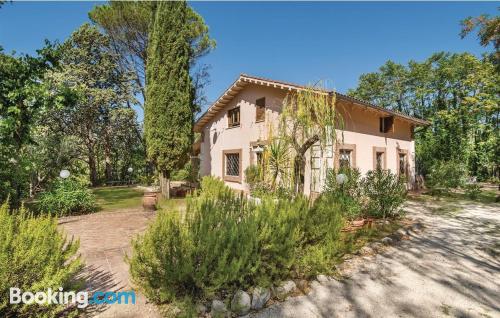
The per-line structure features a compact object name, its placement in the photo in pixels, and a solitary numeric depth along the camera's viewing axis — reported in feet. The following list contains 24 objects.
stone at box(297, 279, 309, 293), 14.43
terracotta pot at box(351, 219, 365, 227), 23.58
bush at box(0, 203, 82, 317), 9.83
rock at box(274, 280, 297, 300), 13.50
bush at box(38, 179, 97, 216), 31.27
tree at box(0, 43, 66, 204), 26.08
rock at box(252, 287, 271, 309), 12.59
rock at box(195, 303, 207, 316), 11.91
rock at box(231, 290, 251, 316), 12.07
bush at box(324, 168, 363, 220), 24.77
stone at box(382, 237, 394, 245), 21.95
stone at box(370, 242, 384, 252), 20.71
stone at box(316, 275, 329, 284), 15.41
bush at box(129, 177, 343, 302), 11.66
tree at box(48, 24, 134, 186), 68.90
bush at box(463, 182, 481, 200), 45.37
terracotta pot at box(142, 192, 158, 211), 35.50
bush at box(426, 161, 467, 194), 49.06
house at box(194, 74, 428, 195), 38.37
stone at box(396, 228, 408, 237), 24.04
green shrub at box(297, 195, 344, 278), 15.01
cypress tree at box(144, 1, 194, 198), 43.57
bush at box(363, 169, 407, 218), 26.68
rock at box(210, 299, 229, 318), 11.80
